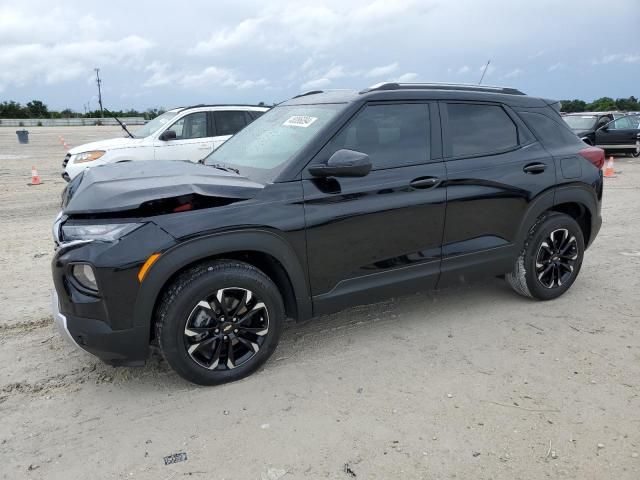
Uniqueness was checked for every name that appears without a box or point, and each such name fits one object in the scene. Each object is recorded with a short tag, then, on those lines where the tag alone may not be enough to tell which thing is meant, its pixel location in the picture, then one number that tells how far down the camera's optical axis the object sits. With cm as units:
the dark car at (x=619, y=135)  1723
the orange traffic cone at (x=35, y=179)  1205
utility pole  7226
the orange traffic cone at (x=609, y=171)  1338
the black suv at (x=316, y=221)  294
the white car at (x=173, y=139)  930
